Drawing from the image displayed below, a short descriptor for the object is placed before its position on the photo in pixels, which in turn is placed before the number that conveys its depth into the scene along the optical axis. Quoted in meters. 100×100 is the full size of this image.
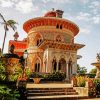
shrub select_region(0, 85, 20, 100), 8.06
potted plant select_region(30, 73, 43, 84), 25.59
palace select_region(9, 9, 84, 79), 28.60
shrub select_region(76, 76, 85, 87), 15.02
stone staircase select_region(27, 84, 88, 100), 12.39
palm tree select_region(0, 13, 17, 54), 33.69
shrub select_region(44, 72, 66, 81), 25.55
